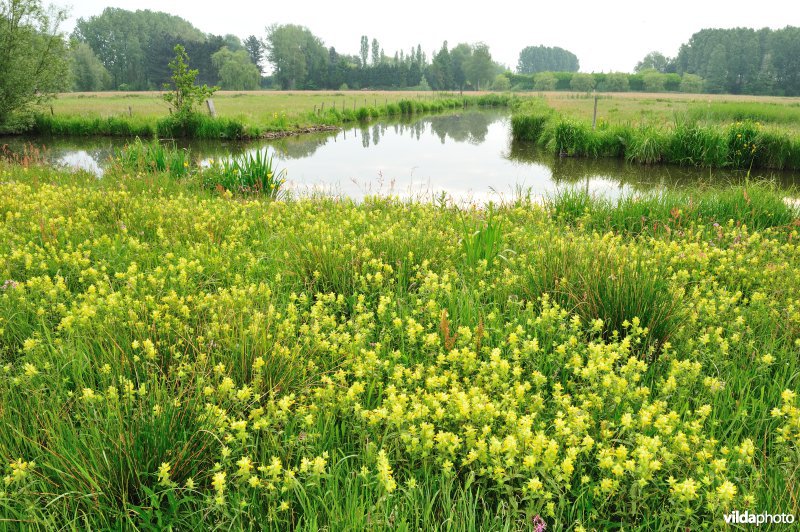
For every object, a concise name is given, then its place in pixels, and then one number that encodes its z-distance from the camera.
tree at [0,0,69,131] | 25.44
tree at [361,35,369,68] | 161.12
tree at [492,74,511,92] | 115.00
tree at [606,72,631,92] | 108.88
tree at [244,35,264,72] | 130.38
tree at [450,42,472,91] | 116.68
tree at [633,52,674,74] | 151.75
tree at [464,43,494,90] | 114.12
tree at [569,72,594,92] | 110.12
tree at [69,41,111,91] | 86.69
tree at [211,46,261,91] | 89.12
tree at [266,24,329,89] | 111.50
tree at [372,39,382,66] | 163.62
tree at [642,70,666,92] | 108.88
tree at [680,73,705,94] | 101.44
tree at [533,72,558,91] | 117.75
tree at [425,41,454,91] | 112.81
